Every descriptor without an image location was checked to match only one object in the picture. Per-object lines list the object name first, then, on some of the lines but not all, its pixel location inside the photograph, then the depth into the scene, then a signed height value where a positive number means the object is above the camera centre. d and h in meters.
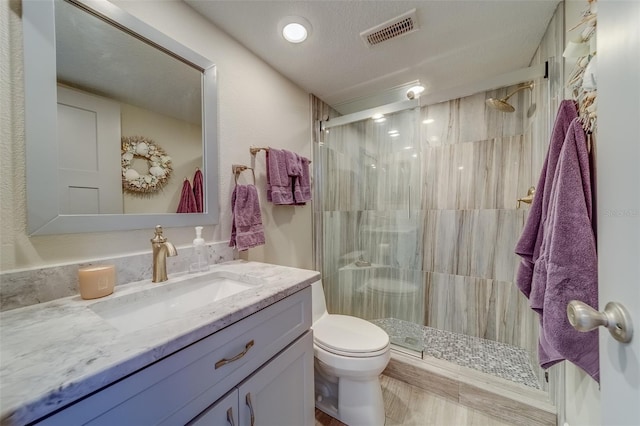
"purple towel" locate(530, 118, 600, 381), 0.72 -0.16
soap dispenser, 1.06 -0.20
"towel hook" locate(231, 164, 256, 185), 1.32 +0.25
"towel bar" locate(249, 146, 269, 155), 1.43 +0.39
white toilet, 1.20 -0.86
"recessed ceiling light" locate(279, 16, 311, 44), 1.23 +1.02
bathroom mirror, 0.72 +0.48
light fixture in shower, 1.67 +0.90
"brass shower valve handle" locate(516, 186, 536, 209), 1.48 +0.08
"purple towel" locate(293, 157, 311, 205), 1.66 +0.19
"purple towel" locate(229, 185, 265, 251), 1.24 -0.04
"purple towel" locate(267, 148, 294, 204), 1.51 +0.22
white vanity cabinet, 0.45 -0.44
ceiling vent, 1.21 +1.01
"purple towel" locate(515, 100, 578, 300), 0.87 +0.00
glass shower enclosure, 1.77 -0.12
